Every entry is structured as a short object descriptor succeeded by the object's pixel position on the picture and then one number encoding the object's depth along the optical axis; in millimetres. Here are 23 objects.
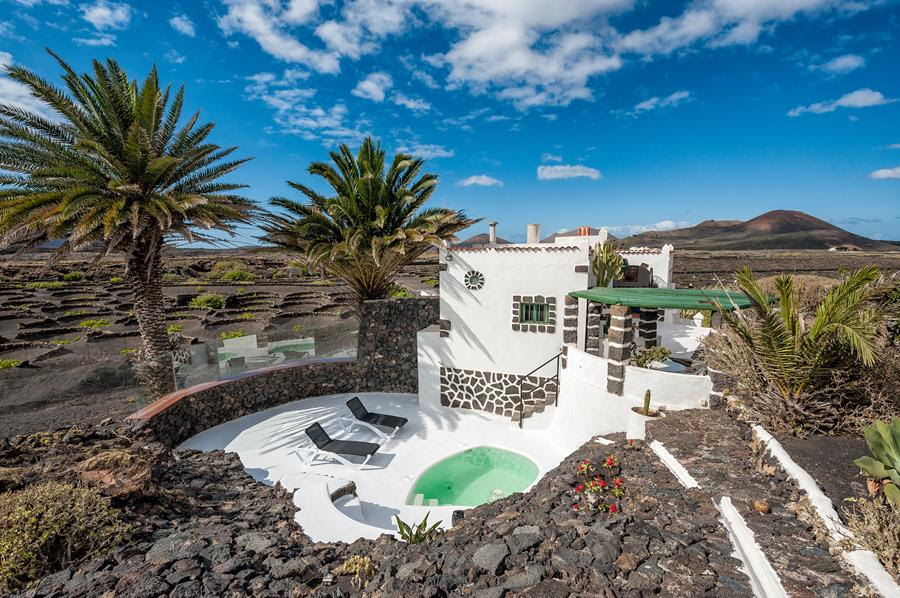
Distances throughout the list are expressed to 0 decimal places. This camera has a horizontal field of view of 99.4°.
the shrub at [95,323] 27422
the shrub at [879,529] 3324
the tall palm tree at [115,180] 9633
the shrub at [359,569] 4649
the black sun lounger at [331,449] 10086
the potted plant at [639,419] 8133
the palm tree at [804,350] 5840
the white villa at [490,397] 8617
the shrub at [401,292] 35519
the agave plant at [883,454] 3998
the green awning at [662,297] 8580
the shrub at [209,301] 35062
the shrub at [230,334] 24878
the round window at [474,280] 12844
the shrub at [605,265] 12445
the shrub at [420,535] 5805
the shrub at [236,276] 48975
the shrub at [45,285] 40531
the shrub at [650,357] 9750
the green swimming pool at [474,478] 9016
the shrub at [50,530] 4531
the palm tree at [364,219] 14023
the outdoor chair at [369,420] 11883
